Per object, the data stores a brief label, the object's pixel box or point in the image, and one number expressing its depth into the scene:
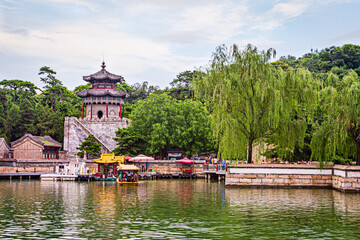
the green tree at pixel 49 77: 85.63
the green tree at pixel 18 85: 82.19
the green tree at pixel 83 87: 86.16
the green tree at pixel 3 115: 59.28
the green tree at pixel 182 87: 75.38
